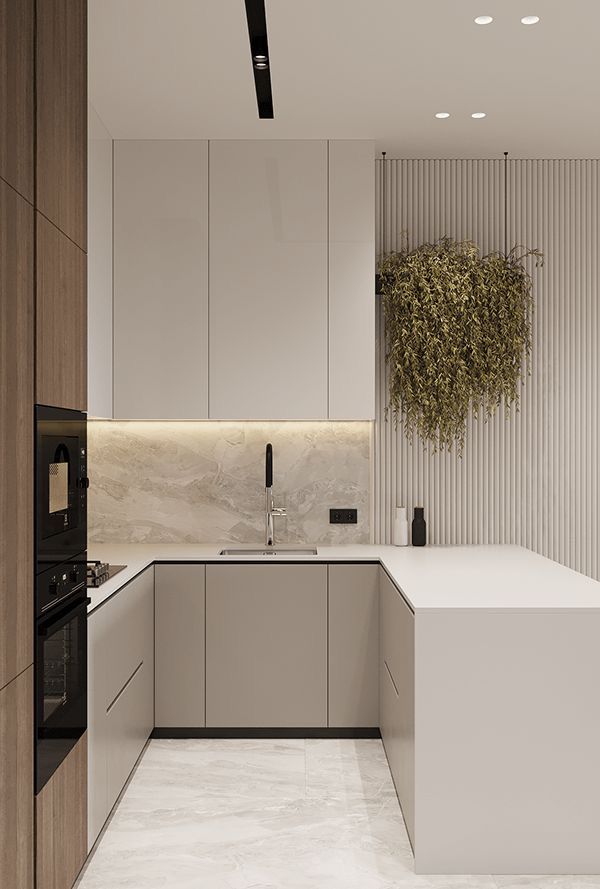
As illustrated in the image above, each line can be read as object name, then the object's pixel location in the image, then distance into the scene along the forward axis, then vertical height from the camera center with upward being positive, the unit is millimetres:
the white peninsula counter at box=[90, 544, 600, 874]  2748 -808
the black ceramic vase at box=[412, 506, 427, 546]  4379 -295
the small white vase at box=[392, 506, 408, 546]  4387 -274
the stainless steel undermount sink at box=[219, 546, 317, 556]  4227 -373
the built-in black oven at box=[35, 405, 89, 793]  2188 -289
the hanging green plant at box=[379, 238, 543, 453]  4277 +661
